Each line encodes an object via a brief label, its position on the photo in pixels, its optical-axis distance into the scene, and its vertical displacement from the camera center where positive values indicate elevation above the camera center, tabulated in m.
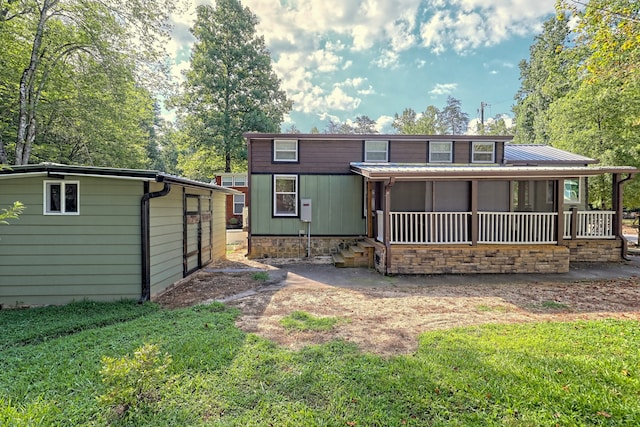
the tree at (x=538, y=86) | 19.30 +10.29
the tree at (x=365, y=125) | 54.62 +15.79
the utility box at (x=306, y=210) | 10.02 -0.02
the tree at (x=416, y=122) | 24.31 +7.98
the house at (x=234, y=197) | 18.86 +0.80
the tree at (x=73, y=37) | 9.22 +5.81
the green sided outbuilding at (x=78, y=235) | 5.39 -0.51
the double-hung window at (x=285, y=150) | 10.34 +2.08
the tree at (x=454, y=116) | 50.31 +16.11
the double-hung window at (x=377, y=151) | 10.69 +2.14
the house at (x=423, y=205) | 8.03 +0.15
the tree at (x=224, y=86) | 20.30 +8.69
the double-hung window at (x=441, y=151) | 10.86 +2.17
